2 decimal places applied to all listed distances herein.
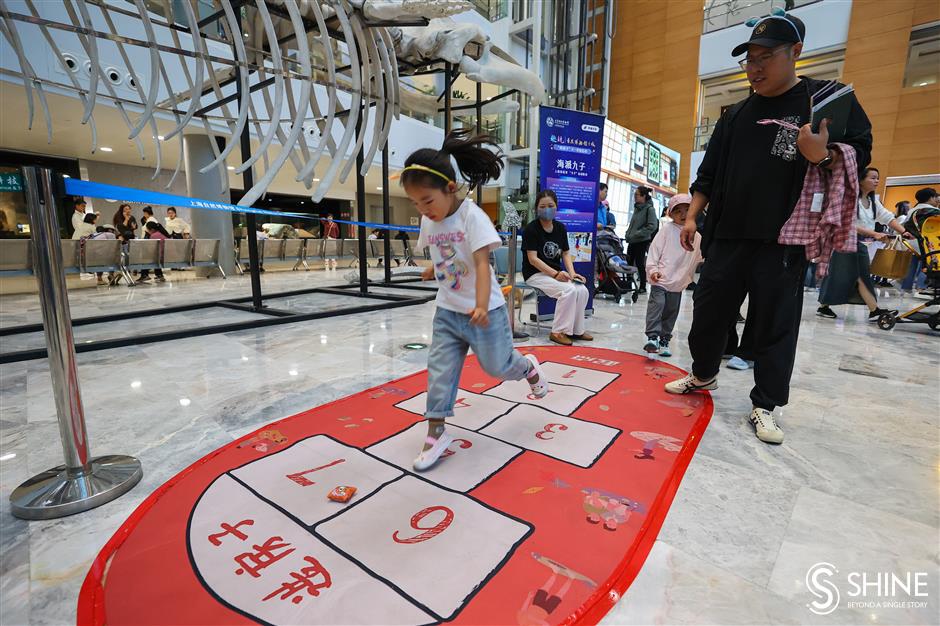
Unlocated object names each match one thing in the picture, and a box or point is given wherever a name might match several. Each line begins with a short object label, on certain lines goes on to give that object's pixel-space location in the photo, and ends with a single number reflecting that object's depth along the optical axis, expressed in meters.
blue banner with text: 4.36
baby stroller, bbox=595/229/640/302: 6.00
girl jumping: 1.62
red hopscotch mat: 1.03
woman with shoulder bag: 4.60
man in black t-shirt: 1.78
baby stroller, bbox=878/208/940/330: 4.27
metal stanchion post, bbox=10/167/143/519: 1.39
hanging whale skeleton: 2.78
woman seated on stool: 3.65
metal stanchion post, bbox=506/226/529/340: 3.81
